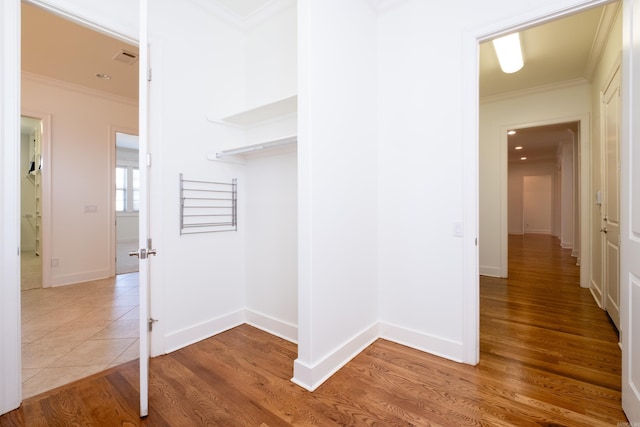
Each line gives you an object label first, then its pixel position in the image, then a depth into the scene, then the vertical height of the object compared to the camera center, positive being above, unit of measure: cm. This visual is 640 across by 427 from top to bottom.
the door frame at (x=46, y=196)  408 +28
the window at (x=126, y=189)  857 +78
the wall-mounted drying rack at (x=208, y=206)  237 +8
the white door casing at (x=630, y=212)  143 +1
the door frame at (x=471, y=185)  205 +21
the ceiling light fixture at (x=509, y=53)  279 +167
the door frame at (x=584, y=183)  382 +41
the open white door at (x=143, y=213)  147 +1
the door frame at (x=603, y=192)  296 +23
